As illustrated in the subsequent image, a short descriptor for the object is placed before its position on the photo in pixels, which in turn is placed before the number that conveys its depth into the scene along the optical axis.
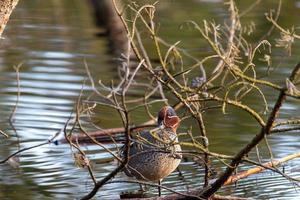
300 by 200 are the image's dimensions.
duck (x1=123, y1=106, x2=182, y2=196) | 13.36
